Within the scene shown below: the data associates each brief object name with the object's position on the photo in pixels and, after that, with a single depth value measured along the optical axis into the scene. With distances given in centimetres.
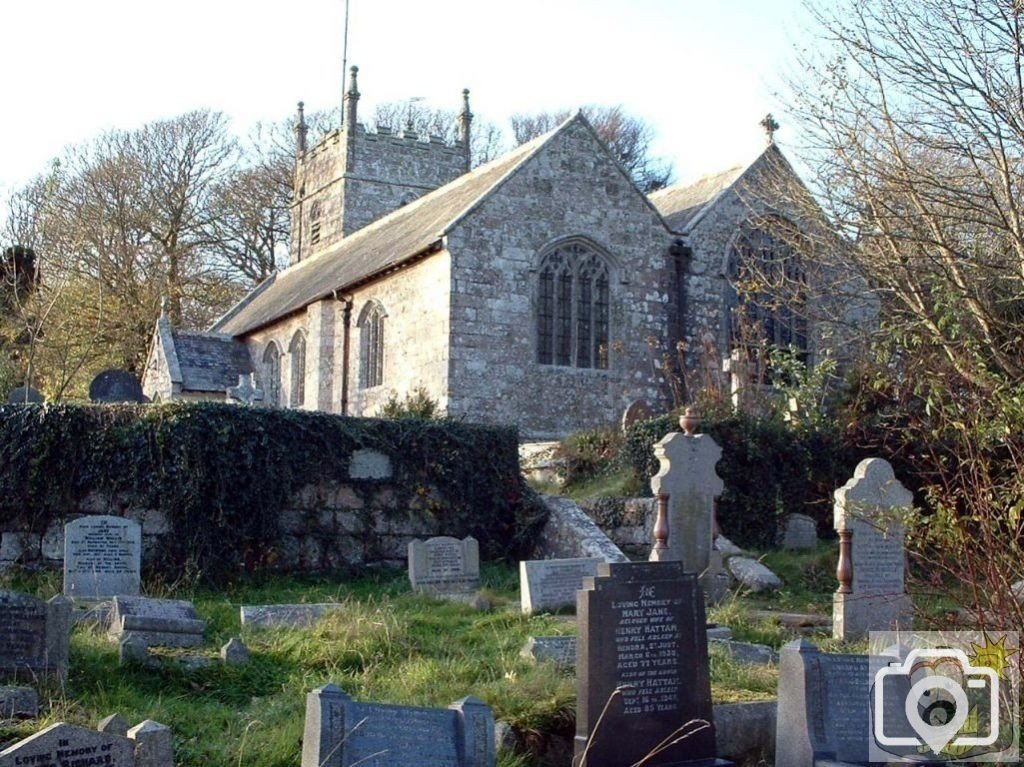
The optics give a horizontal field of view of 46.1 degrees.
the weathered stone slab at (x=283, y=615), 992
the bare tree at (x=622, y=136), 5019
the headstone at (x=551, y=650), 877
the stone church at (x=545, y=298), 2200
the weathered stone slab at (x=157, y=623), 877
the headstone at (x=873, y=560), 1104
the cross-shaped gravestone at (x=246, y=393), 2307
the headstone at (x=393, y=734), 572
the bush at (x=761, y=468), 1650
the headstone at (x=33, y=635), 750
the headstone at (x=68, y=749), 514
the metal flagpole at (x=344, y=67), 3803
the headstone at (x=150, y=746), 530
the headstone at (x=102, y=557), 1138
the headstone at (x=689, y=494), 1269
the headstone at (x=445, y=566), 1299
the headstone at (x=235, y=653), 850
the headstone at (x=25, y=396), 1908
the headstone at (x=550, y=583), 1127
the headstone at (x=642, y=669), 705
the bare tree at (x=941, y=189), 1099
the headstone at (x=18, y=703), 653
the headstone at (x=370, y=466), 1464
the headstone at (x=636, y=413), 1955
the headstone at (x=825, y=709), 705
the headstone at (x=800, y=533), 1644
